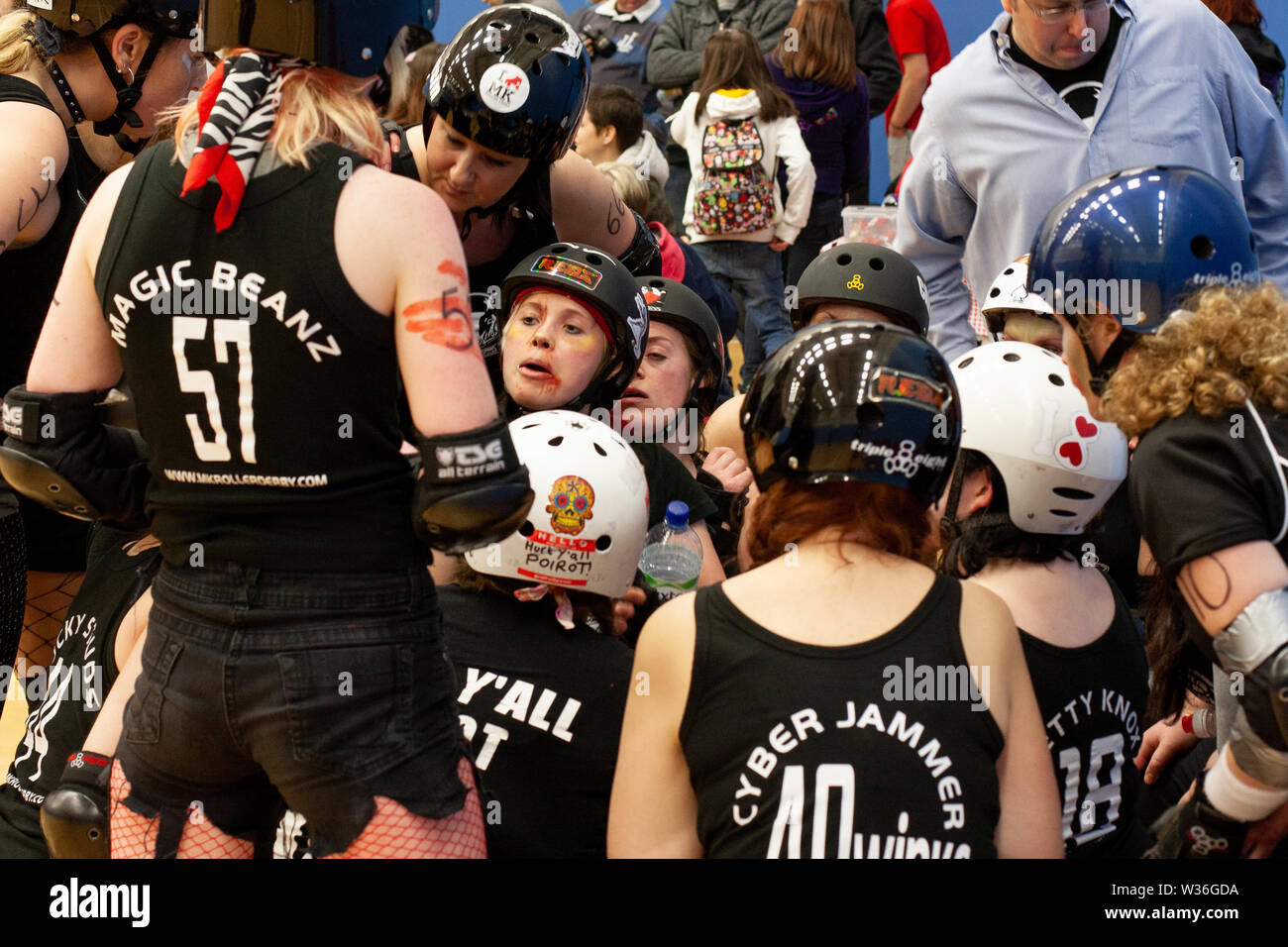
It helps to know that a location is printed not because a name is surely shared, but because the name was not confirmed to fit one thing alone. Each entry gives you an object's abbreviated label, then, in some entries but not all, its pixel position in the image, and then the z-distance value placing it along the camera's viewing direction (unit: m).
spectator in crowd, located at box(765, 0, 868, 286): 7.34
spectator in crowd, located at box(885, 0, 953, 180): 8.29
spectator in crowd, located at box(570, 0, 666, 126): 8.23
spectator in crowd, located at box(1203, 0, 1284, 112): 5.26
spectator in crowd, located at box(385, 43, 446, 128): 4.80
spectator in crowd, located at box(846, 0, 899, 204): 8.31
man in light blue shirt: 3.51
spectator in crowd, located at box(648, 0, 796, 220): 7.84
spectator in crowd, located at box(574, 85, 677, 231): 6.32
